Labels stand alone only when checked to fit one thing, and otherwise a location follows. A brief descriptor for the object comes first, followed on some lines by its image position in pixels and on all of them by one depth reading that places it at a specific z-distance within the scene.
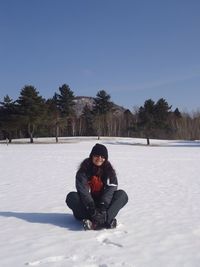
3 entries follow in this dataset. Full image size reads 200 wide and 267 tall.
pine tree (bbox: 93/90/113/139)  77.00
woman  6.54
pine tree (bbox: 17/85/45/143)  59.75
